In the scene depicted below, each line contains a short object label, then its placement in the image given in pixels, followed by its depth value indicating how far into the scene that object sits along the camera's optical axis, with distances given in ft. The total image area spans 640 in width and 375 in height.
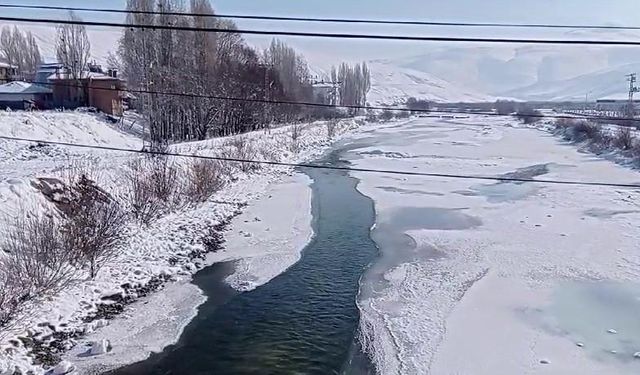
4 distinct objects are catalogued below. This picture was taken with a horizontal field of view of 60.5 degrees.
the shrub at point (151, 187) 54.49
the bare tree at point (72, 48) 180.45
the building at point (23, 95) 156.66
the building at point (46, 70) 183.81
